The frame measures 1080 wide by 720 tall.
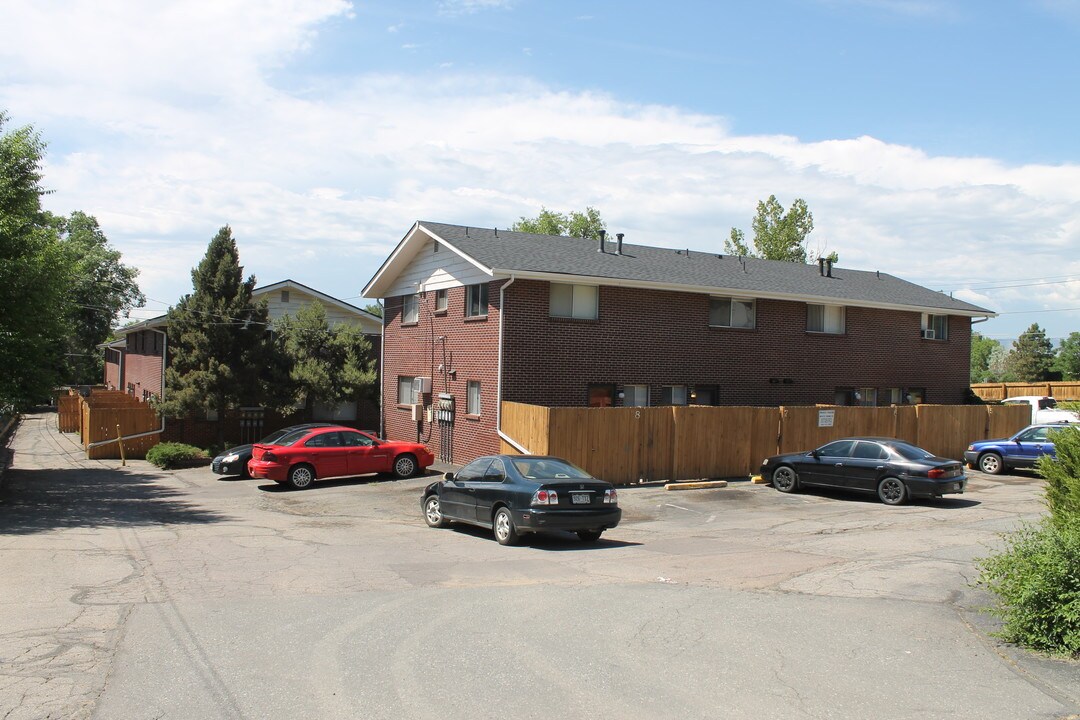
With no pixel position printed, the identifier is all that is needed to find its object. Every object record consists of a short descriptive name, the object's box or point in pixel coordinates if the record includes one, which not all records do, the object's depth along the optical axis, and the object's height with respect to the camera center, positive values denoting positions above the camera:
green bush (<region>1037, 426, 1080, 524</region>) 9.35 -0.88
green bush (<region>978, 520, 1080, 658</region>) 7.32 -1.67
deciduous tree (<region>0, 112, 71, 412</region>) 18.25 +1.99
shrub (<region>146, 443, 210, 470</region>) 27.80 -2.50
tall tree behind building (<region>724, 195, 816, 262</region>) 60.47 +11.13
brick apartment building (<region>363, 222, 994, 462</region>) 23.16 +1.67
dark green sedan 13.23 -1.75
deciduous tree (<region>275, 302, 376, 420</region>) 30.27 +0.80
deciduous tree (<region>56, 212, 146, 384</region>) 60.09 +5.90
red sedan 21.88 -1.93
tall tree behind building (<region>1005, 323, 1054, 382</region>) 73.50 +3.37
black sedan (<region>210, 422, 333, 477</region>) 24.78 -2.30
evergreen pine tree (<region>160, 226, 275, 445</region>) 29.38 +1.22
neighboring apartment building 32.38 +1.48
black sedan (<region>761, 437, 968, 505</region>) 18.25 -1.68
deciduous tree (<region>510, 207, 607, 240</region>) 69.00 +12.86
